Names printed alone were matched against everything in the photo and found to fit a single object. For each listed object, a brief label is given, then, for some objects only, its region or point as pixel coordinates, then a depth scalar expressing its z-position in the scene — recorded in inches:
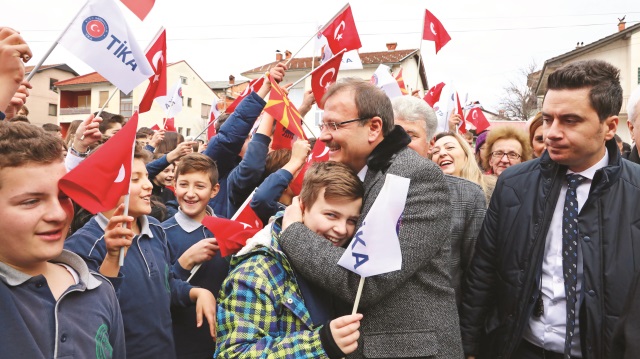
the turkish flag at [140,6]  122.1
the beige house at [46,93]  2004.2
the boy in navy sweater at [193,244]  119.9
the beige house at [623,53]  1222.9
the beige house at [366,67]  1459.2
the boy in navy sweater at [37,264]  60.2
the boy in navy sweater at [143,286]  97.6
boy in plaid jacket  75.0
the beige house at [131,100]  1852.9
